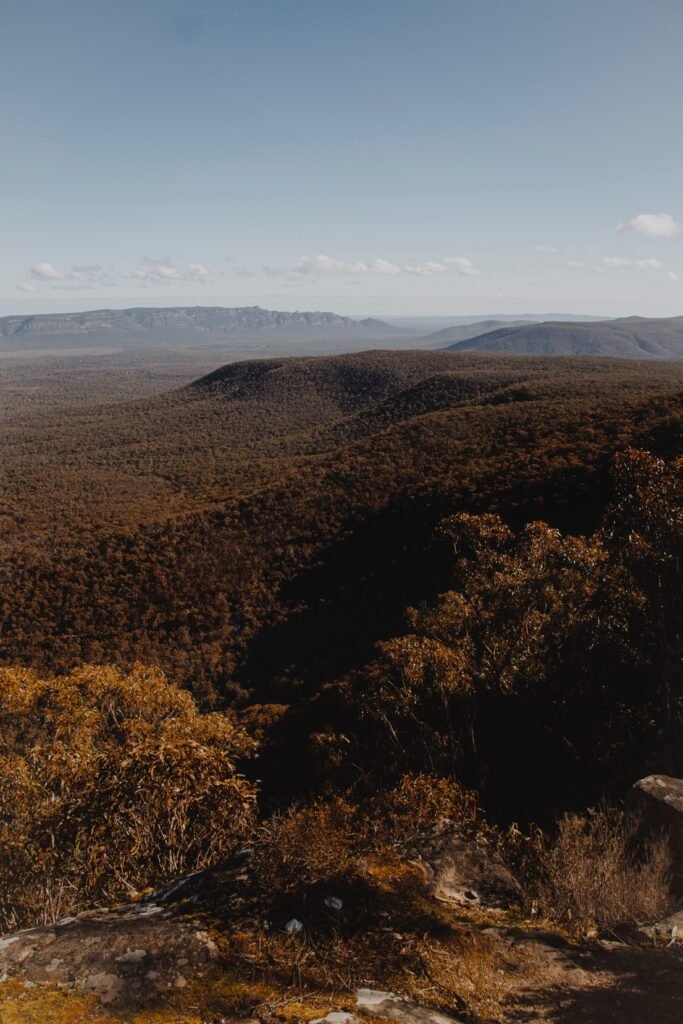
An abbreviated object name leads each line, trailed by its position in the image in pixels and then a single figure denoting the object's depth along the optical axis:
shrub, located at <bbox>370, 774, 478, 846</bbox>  8.70
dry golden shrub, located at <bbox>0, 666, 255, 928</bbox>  8.81
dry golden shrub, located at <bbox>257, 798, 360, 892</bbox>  7.20
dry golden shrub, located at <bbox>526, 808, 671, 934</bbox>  7.00
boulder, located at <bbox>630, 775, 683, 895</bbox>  8.12
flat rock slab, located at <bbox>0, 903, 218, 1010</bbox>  5.61
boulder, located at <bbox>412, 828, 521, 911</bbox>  7.55
